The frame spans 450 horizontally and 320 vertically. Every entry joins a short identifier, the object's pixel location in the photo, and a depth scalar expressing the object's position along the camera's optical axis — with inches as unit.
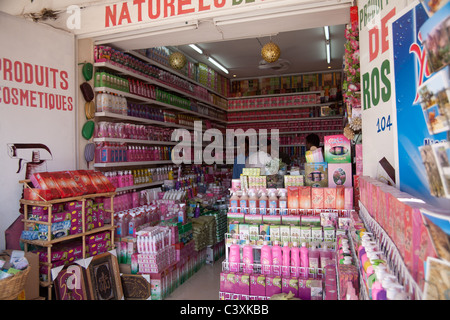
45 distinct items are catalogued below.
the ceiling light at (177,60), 197.3
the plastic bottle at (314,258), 105.0
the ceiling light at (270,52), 182.7
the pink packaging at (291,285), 104.0
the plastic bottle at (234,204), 128.6
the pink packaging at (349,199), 118.9
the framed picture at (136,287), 145.0
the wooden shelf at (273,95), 341.4
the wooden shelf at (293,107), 335.9
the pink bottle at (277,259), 108.9
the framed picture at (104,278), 134.8
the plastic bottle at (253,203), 126.3
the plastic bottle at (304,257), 106.7
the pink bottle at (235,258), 114.4
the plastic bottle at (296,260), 107.4
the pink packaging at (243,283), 108.7
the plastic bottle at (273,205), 124.8
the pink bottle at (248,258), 112.4
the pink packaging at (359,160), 128.9
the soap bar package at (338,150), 134.4
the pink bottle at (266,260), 109.5
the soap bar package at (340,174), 132.3
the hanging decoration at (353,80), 121.6
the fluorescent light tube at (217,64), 292.3
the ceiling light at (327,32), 223.6
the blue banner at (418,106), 40.4
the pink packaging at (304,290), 102.7
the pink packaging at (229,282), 110.0
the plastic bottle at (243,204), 127.8
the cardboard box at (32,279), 111.0
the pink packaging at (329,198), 121.0
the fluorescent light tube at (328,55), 259.7
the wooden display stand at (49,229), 118.9
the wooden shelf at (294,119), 337.7
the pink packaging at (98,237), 137.1
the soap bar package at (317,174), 133.9
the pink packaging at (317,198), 122.0
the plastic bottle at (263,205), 125.5
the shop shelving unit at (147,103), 169.0
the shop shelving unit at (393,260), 37.5
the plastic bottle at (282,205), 123.9
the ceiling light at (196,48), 249.4
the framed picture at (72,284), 123.6
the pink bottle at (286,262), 108.1
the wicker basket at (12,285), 90.7
